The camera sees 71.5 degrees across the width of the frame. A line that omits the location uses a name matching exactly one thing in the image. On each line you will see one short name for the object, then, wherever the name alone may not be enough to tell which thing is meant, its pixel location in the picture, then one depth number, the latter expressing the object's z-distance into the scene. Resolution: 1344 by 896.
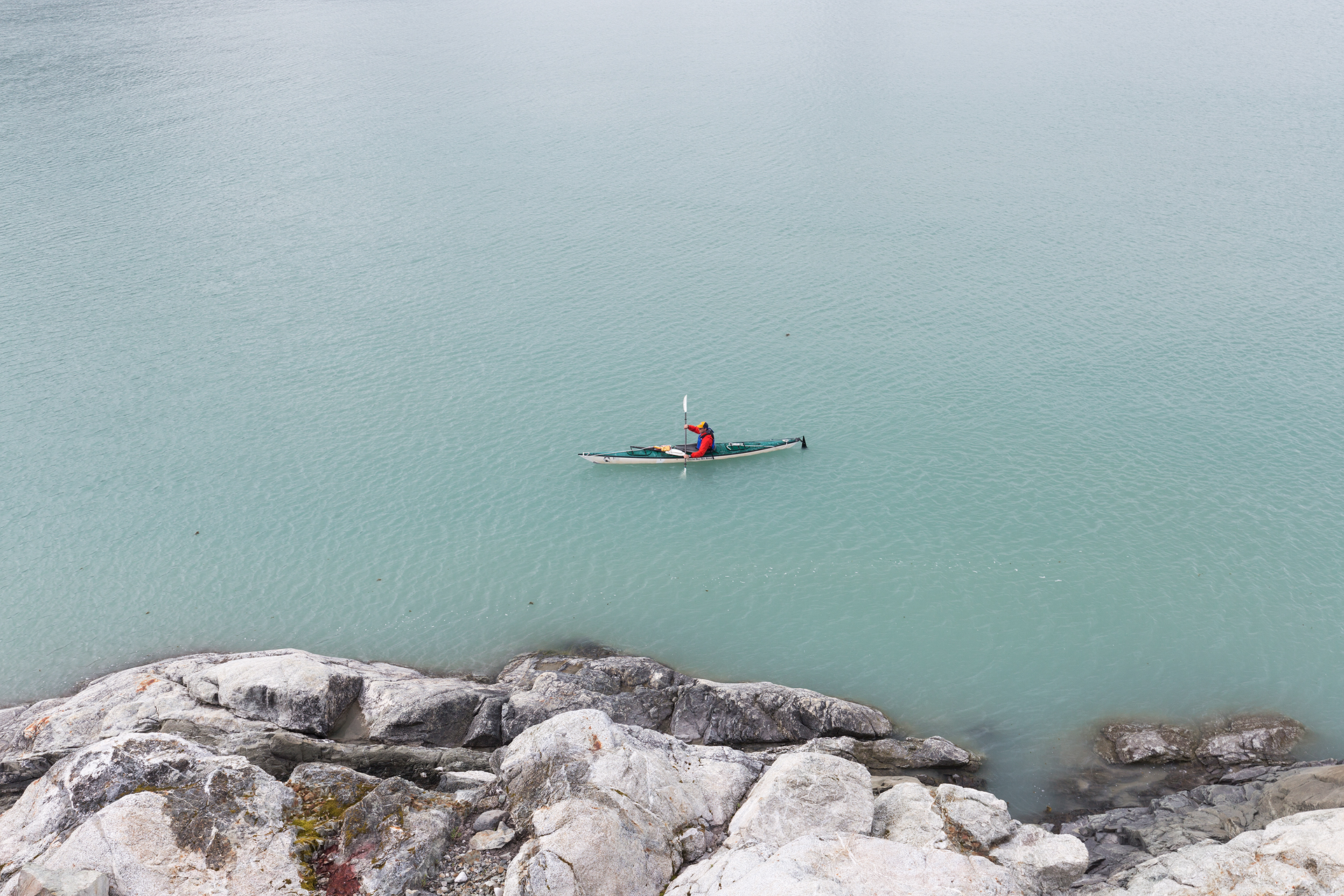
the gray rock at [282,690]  25.66
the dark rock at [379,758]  22.55
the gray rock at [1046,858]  20.34
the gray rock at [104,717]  24.27
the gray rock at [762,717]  27.25
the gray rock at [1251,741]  27.16
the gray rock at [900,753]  26.28
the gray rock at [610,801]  18.23
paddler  42.81
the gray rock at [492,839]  19.09
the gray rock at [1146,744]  27.36
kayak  43.28
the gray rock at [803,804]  19.67
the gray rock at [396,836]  18.23
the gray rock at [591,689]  27.08
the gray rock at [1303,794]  22.72
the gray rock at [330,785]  20.00
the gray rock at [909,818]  20.45
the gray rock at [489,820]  19.66
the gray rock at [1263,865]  18.64
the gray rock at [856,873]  17.33
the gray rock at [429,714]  26.23
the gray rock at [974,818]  20.81
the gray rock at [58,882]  15.85
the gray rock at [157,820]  17.42
